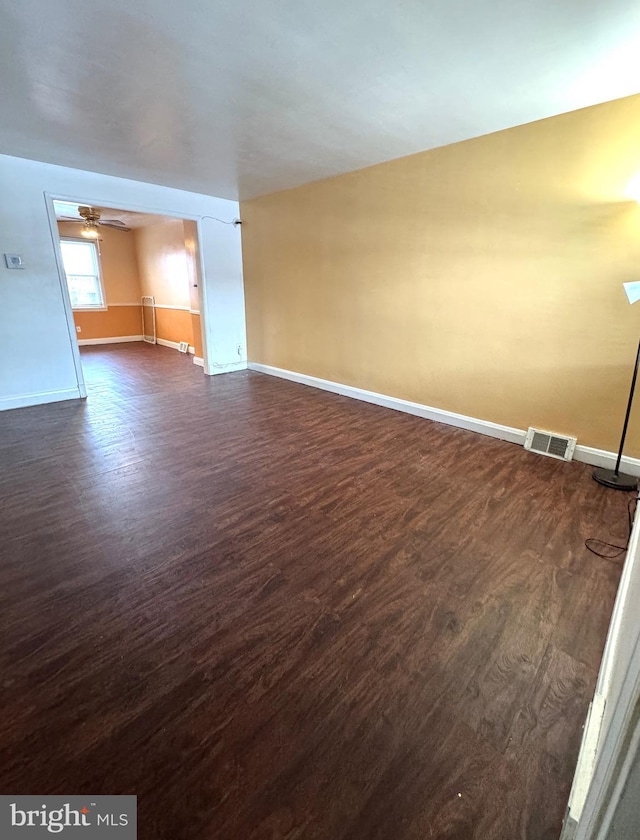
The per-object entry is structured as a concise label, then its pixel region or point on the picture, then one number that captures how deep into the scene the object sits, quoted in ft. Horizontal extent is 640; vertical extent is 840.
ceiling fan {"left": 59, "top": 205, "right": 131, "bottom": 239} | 19.96
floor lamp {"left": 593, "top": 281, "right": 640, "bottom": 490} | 7.84
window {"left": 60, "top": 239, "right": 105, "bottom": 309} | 25.82
